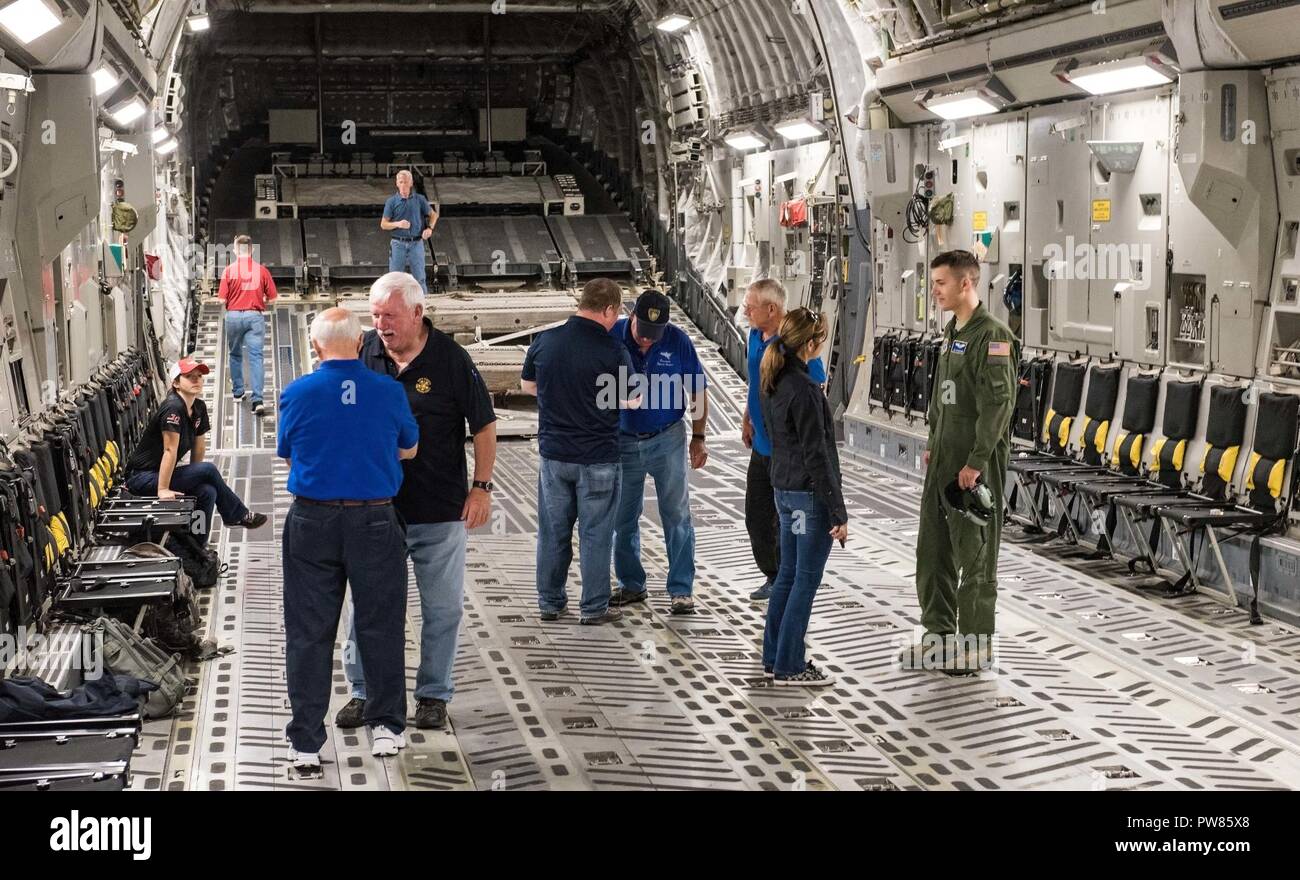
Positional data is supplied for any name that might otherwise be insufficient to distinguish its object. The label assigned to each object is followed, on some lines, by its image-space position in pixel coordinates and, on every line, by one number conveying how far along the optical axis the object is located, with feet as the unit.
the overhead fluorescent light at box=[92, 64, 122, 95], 33.91
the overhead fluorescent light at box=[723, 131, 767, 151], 54.36
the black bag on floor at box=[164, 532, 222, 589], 29.58
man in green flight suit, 22.62
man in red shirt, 47.32
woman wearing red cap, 29.55
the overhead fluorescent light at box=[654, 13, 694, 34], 55.72
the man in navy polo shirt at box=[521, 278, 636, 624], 26.04
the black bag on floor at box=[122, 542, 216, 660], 24.02
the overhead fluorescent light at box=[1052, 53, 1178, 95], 29.45
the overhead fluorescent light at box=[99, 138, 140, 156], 39.38
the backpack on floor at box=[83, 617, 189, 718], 21.18
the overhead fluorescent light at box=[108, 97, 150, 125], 39.14
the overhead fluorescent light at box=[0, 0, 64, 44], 23.55
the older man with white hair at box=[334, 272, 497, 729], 20.04
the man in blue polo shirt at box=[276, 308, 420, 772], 18.35
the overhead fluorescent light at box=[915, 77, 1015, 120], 36.49
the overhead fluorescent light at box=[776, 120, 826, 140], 48.32
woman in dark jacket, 21.62
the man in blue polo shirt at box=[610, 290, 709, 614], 27.40
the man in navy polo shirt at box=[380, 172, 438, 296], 50.24
